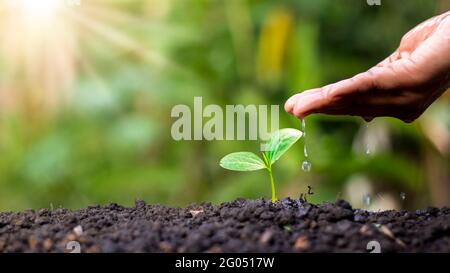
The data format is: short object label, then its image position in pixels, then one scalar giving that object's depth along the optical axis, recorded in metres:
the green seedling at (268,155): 1.29
